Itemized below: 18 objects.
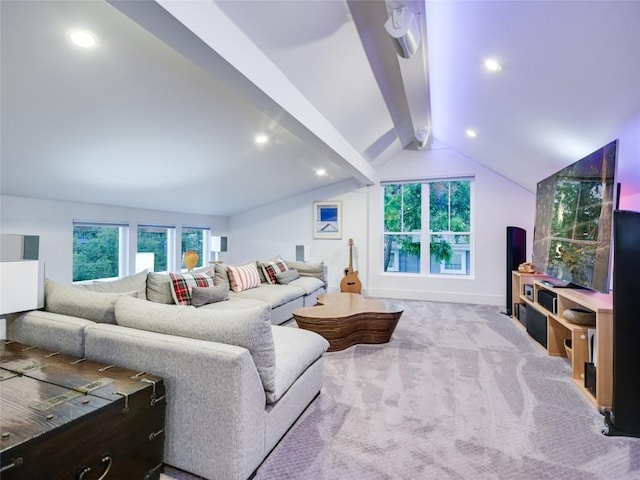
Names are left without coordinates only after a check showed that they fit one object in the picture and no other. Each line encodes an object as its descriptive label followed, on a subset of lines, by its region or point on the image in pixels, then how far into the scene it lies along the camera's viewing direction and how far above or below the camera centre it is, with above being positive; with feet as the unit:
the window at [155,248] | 16.58 -0.35
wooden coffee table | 10.28 -2.53
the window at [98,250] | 13.70 -0.44
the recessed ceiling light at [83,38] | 5.82 +3.69
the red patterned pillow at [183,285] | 10.37 -1.43
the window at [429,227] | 18.83 +1.04
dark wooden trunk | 3.29 -2.01
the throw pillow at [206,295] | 10.77 -1.80
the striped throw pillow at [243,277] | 13.29 -1.47
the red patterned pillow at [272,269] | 15.49 -1.29
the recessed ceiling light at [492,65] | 8.17 +4.61
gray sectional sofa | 4.61 -1.84
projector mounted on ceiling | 6.50 +4.42
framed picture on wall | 20.68 +1.49
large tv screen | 7.27 +0.68
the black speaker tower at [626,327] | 6.11 -1.53
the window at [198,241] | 19.48 +0.04
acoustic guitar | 18.57 -2.29
